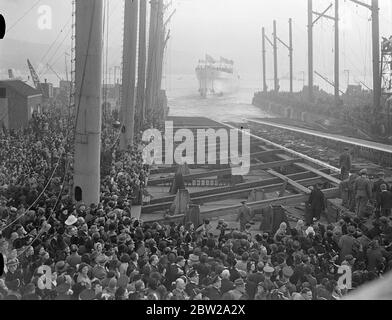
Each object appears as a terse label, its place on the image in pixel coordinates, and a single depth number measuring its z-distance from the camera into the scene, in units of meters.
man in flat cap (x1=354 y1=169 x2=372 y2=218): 15.71
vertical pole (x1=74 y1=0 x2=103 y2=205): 15.52
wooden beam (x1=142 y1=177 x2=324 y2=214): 18.55
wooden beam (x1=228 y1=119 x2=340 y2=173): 24.22
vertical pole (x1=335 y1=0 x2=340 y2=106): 51.93
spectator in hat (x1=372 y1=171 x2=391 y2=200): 15.71
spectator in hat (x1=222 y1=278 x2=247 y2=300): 7.71
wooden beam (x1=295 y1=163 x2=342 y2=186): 20.73
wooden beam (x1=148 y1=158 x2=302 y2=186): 23.47
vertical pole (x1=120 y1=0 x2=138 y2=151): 25.53
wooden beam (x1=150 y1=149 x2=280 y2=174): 26.31
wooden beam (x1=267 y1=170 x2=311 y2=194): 20.08
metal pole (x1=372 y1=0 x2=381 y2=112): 34.30
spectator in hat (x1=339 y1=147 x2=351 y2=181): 20.78
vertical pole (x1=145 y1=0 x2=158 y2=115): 41.28
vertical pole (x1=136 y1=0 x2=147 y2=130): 32.12
